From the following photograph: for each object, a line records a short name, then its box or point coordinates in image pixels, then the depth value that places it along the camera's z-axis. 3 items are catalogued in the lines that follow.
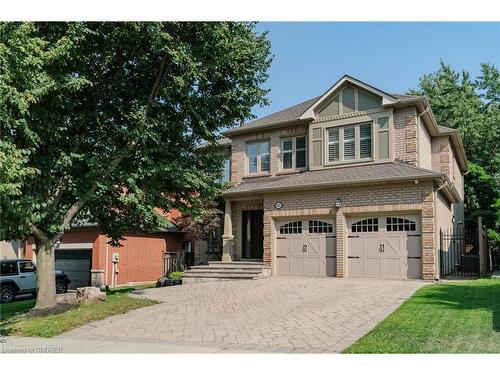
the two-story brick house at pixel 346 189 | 16.94
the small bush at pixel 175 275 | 21.72
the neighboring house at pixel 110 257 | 24.80
